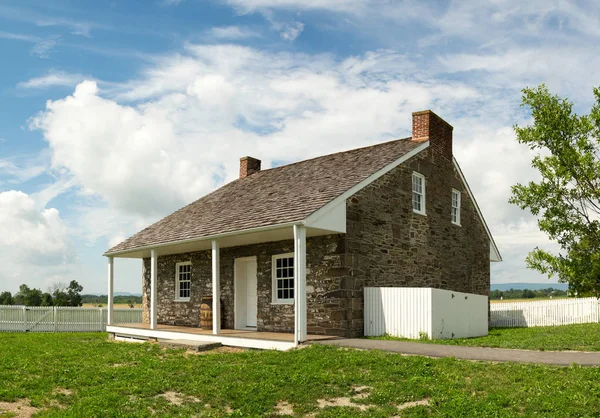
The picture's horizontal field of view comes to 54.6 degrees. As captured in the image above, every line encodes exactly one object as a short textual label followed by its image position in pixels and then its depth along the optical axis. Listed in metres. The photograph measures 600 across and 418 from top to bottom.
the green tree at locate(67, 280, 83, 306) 49.04
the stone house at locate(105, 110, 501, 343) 15.79
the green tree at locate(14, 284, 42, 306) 49.84
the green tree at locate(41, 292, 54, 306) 45.40
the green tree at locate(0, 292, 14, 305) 48.52
